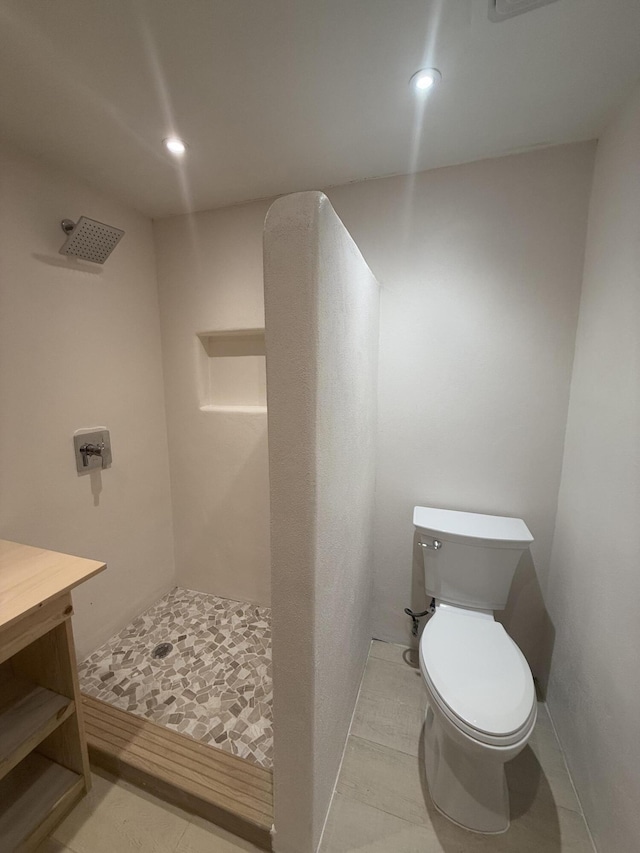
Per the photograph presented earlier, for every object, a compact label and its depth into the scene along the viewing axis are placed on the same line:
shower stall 0.83
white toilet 1.00
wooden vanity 0.98
